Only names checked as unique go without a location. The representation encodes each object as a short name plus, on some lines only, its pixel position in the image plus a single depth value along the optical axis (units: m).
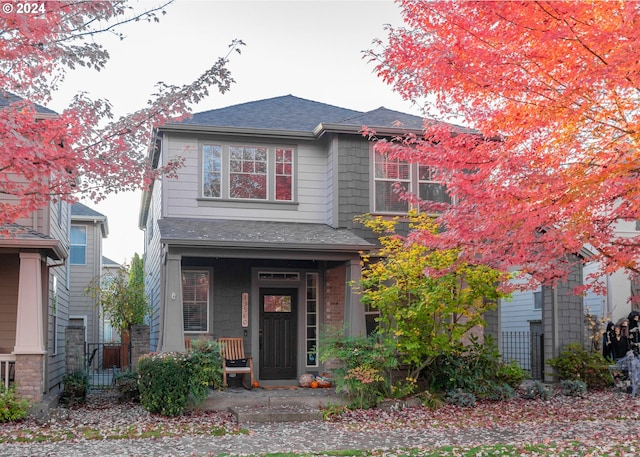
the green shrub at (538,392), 13.87
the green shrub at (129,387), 13.45
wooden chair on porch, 14.02
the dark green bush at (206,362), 11.80
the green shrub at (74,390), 13.54
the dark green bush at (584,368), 15.29
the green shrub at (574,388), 14.41
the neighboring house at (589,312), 17.38
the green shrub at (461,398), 12.82
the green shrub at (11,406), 10.86
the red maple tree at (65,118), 7.50
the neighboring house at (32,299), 11.70
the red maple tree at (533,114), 7.43
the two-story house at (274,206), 15.02
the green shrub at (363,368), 12.45
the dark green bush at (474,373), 13.52
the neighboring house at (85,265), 26.39
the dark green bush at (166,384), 11.55
